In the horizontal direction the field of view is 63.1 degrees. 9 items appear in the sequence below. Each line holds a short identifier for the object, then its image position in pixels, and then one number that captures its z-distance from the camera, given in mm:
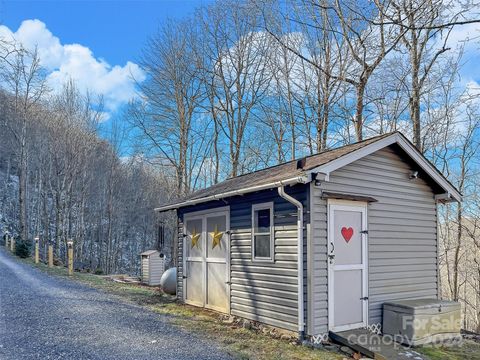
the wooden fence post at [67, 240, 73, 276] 13012
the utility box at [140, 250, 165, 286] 15627
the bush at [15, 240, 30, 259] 17953
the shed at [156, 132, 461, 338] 5766
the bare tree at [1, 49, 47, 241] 21062
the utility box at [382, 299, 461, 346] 5906
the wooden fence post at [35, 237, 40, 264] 16234
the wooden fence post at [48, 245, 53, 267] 15392
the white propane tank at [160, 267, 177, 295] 10516
